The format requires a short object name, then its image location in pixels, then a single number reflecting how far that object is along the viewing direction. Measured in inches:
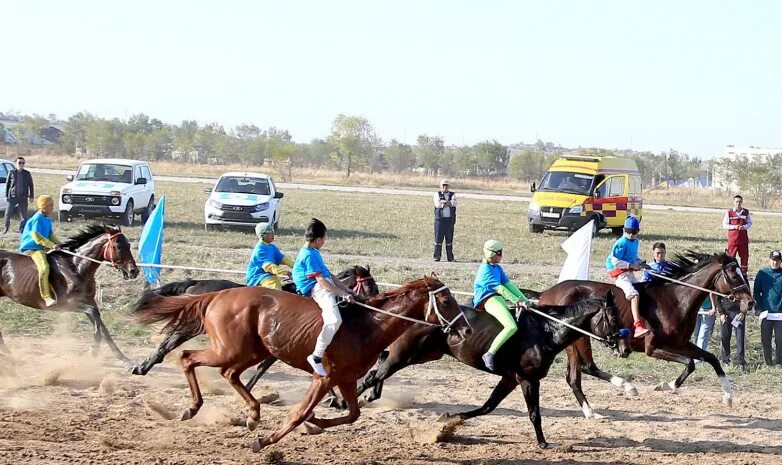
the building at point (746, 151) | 4776.1
